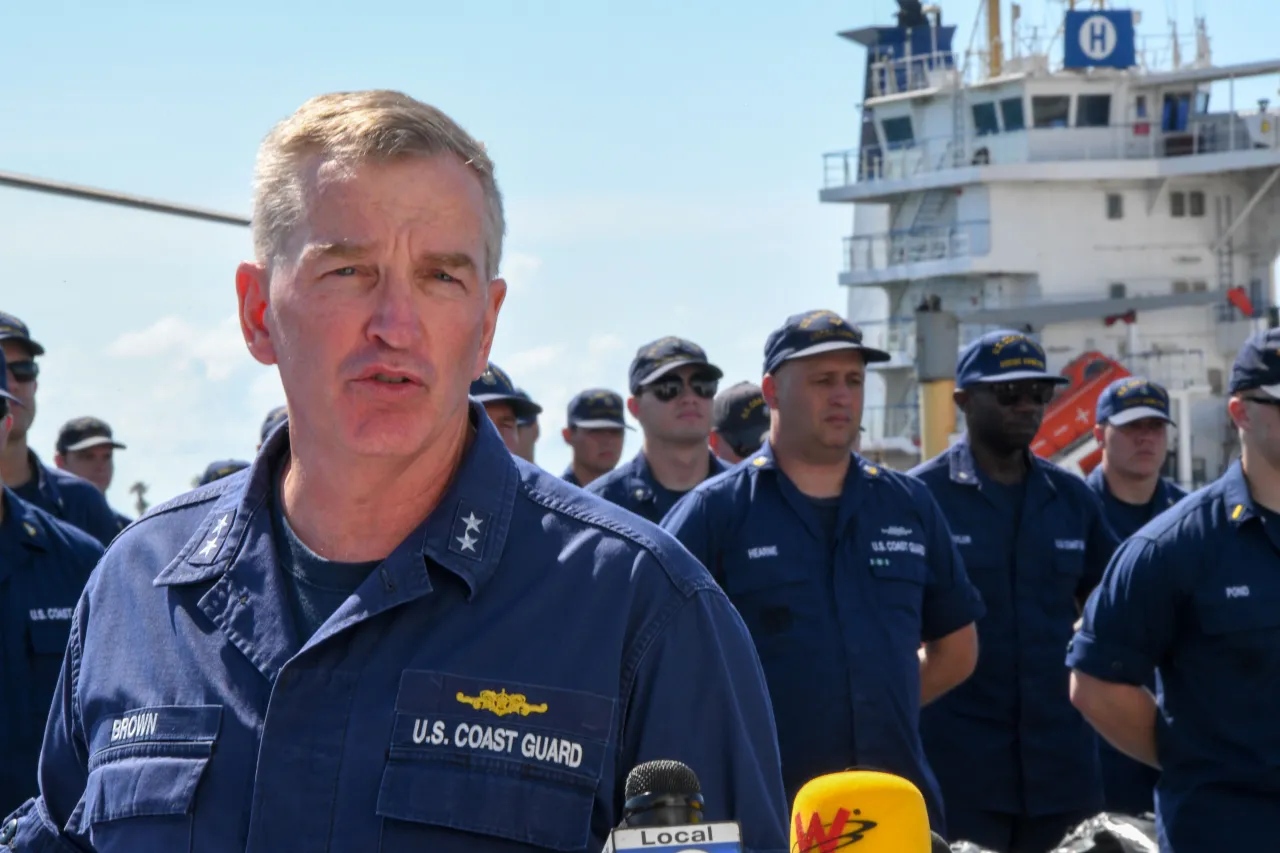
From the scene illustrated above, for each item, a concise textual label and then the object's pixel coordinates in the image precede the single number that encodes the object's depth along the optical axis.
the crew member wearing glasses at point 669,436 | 9.08
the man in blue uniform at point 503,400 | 8.58
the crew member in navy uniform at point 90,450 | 12.02
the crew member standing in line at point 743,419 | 10.82
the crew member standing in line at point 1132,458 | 9.73
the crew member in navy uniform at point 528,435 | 10.82
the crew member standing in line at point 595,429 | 11.48
